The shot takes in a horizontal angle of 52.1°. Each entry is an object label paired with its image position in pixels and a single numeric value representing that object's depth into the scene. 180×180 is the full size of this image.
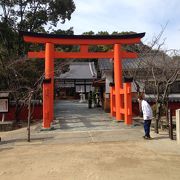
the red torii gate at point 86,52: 10.20
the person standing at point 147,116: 6.98
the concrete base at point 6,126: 10.76
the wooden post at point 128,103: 9.16
